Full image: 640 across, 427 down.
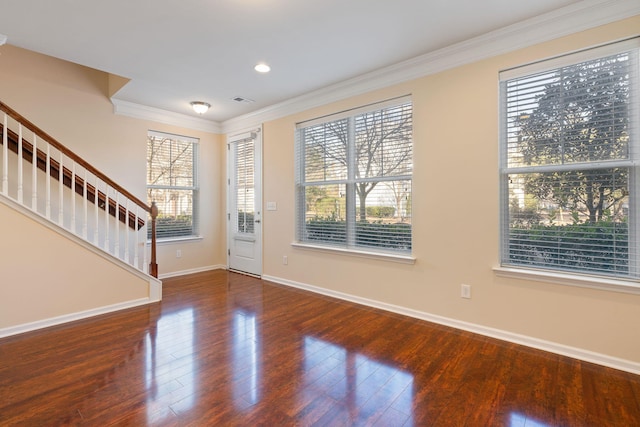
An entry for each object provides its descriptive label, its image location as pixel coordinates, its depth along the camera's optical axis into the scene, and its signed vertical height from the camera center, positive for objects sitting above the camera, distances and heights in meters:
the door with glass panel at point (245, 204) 4.95 +0.12
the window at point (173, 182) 4.86 +0.48
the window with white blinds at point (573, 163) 2.26 +0.36
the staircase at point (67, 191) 2.99 +0.24
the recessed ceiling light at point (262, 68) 3.27 +1.53
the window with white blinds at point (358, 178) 3.40 +0.39
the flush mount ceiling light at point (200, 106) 4.38 +1.48
